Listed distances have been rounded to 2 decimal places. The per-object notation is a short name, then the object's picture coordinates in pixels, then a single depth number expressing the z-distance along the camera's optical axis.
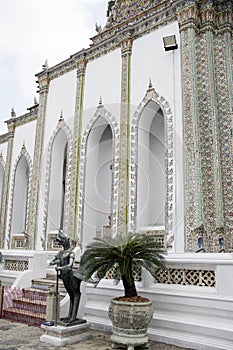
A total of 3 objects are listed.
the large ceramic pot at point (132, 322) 4.03
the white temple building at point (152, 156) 4.65
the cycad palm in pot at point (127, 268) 4.05
